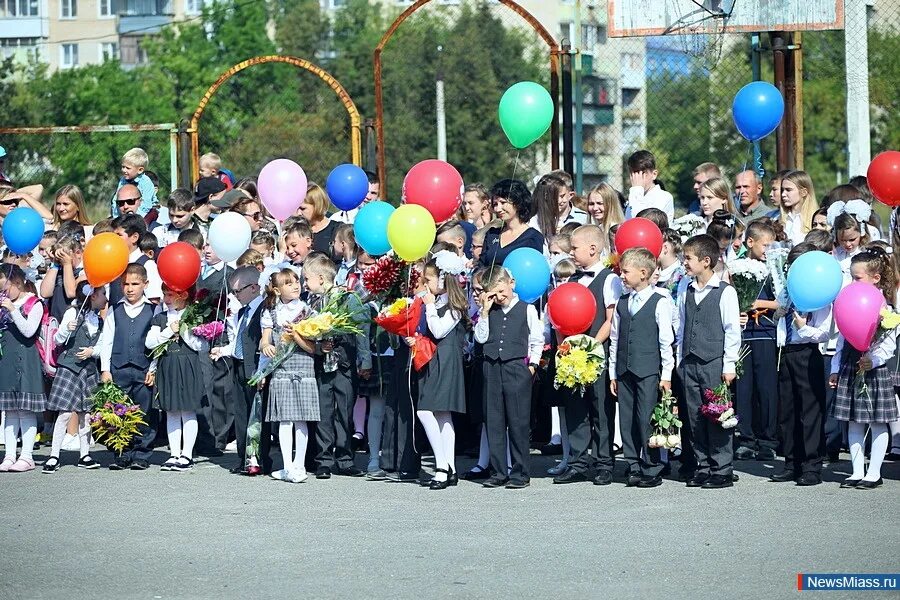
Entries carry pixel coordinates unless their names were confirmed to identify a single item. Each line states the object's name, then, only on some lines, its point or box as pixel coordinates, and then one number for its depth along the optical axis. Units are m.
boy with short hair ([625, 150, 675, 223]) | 22.00
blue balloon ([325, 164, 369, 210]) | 22.24
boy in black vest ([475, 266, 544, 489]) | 17.93
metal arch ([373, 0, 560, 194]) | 25.08
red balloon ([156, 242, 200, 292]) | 19.16
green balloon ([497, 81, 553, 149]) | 19.45
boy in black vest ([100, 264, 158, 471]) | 19.87
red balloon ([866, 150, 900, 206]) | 18.56
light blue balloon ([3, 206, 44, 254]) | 20.91
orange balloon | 19.25
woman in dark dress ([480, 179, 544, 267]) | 19.64
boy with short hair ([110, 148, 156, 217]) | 24.30
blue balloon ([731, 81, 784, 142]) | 21.70
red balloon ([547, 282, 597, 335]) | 17.58
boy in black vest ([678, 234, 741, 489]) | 17.33
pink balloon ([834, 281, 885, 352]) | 16.56
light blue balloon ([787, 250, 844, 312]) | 16.84
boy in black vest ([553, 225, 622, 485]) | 18.22
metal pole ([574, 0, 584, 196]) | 25.36
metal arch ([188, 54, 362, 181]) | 26.06
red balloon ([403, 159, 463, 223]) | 18.81
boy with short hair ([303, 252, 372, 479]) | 18.99
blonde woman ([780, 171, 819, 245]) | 20.41
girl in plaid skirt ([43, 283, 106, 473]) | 19.94
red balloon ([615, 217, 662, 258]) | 18.21
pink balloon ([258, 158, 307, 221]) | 20.53
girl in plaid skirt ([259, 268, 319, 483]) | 18.68
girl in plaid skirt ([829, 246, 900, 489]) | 17.01
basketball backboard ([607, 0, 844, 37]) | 26.09
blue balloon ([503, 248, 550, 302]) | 18.30
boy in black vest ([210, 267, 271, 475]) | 19.47
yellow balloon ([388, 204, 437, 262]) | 17.53
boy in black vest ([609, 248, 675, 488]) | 17.55
